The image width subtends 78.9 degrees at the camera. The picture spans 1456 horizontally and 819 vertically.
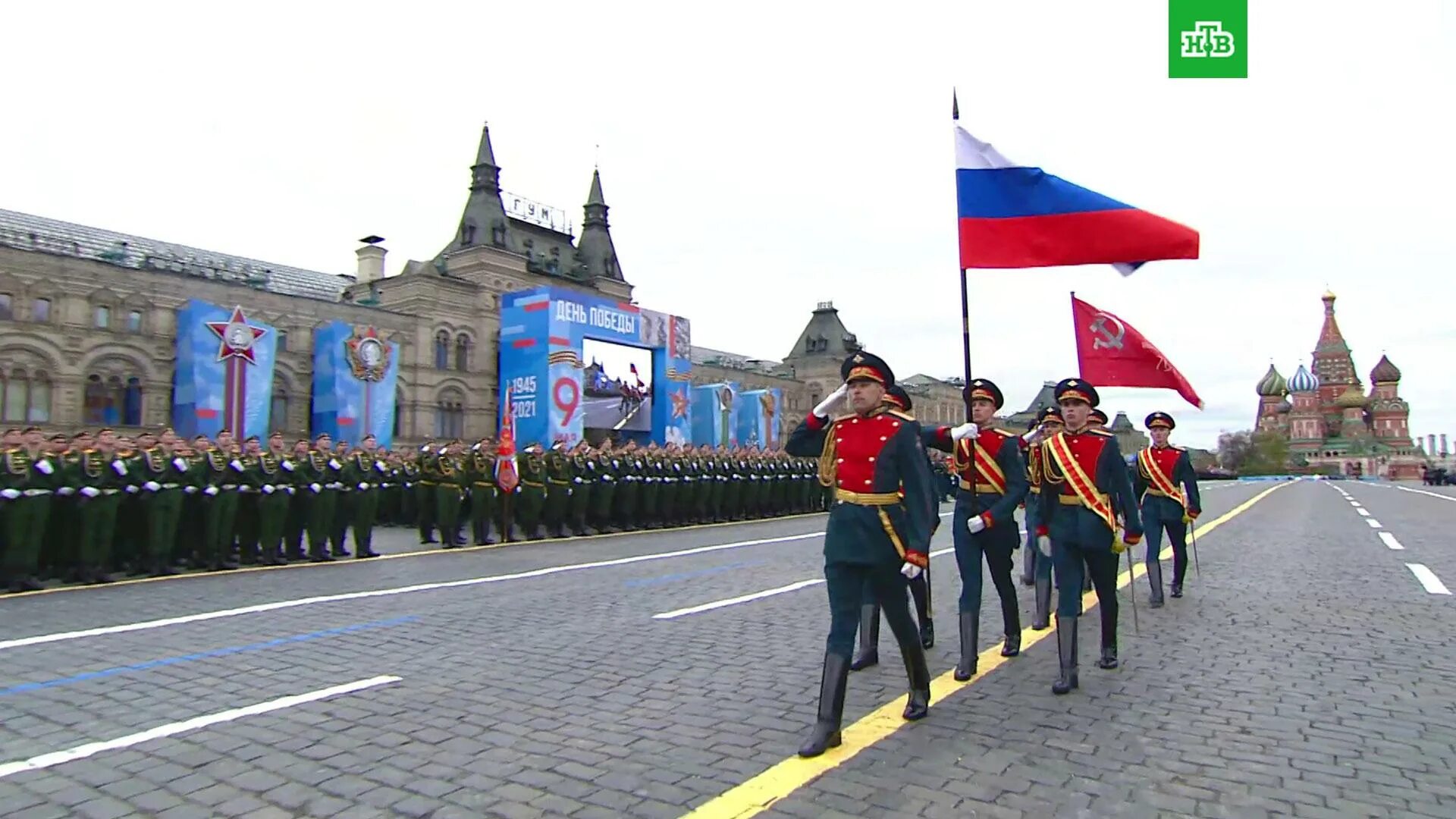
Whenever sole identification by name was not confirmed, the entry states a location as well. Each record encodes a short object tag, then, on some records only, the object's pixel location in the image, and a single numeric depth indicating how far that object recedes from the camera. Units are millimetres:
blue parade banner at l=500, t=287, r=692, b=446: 40594
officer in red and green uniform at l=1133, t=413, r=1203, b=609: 10148
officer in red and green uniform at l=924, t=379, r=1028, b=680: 6125
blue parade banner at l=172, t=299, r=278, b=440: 32125
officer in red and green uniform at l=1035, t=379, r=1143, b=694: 6125
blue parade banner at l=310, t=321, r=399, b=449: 38812
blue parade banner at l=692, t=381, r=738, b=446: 55938
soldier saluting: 4660
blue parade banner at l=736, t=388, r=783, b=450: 59062
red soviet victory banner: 8445
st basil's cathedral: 130375
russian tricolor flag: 6633
